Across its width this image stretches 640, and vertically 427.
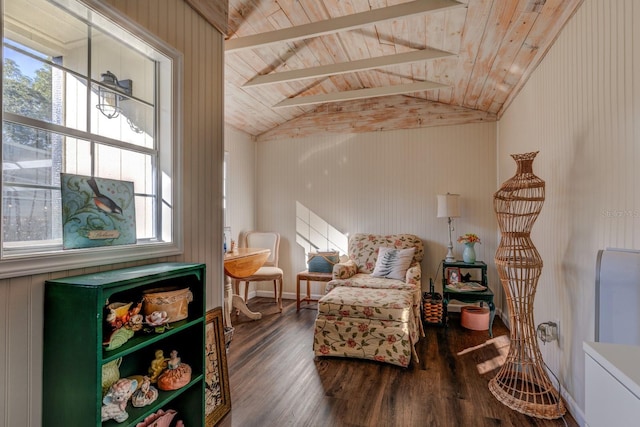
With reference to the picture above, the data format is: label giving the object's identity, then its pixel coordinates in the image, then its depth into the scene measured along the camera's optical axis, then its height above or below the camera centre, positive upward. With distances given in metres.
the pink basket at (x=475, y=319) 3.32 -1.09
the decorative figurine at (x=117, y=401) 1.22 -0.72
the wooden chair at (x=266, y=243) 4.25 -0.40
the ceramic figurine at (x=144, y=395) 1.36 -0.78
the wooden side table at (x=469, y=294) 3.11 -0.79
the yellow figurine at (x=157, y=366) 1.52 -0.73
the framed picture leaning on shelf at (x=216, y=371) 1.87 -0.95
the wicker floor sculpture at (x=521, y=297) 2.04 -0.55
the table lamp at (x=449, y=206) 3.62 +0.09
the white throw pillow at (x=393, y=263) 3.47 -0.54
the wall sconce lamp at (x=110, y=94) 1.52 +0.59
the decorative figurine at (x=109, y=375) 1.28 -0.65
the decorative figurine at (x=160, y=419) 1.50 -0.98
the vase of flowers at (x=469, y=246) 3.51 -0.36
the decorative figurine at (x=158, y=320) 1.40 -0.47
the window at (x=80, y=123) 1.18 +0.41
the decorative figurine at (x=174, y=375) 1.51 -0.77
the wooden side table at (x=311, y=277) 3.86 -0.77
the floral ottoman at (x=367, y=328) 2.53 -0.93
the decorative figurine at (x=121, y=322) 1.24 -0.44
